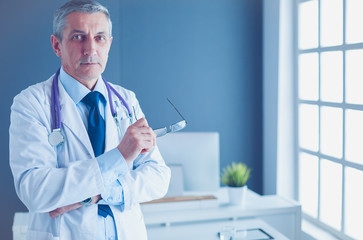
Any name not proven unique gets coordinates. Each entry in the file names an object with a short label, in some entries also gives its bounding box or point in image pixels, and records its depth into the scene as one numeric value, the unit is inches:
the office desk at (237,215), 96.3
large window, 102.2
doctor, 56.6
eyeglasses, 64.1
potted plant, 104.1
